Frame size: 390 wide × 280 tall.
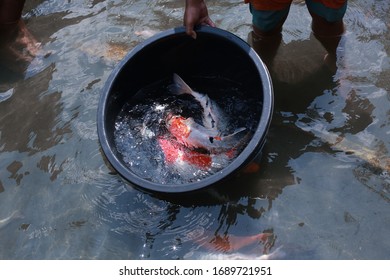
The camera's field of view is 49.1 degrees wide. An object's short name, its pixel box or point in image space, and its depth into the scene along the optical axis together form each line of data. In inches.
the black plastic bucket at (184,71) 87.5
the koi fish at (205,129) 104.1
